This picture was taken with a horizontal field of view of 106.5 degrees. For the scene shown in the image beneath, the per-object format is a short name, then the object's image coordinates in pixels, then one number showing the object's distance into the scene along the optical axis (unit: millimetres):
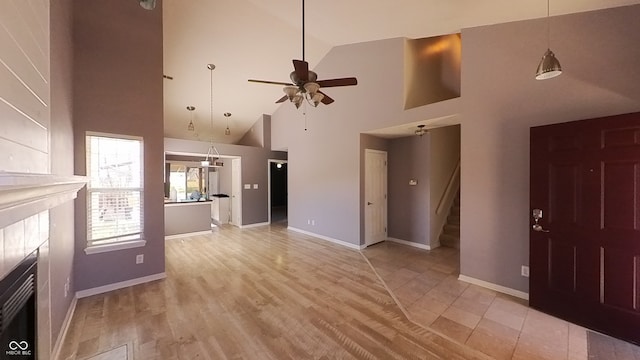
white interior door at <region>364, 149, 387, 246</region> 5156
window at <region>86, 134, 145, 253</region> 3139
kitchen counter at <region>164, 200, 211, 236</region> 6028
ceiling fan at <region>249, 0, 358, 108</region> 2432
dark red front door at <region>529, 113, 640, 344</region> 2168
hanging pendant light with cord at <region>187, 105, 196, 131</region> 6817
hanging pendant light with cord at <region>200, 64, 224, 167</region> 5497
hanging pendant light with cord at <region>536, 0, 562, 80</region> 2119
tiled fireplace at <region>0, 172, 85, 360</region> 858
